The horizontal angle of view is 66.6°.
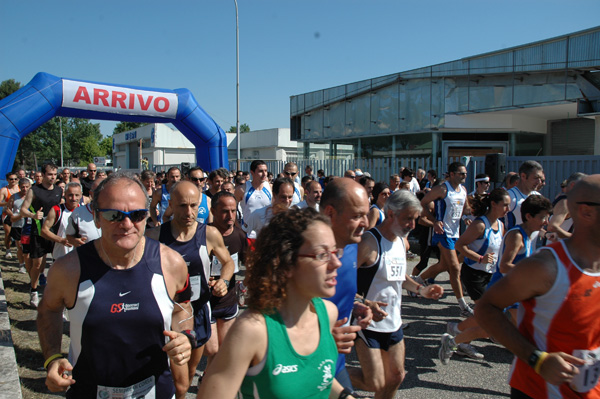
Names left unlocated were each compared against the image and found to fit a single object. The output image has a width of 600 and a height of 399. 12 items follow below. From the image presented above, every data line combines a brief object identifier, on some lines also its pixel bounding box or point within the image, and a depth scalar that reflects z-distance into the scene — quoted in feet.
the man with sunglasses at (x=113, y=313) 6.88
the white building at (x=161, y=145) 148.97
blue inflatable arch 36.74
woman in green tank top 5.34
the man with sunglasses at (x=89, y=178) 38.45
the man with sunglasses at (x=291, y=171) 28.30
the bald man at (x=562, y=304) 6.70
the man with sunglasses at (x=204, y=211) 20.74
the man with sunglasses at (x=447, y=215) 22.40
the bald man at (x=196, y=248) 12.08
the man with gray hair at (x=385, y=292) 10.46
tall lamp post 67.36
